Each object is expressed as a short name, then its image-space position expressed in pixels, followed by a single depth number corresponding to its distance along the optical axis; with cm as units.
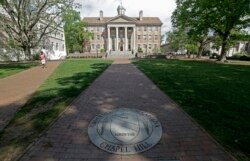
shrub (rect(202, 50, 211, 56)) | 5992
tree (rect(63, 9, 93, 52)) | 5585
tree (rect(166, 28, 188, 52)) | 4364
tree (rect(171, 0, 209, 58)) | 2576
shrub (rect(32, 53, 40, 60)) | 3325
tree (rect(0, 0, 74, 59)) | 2391
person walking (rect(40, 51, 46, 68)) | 1862
